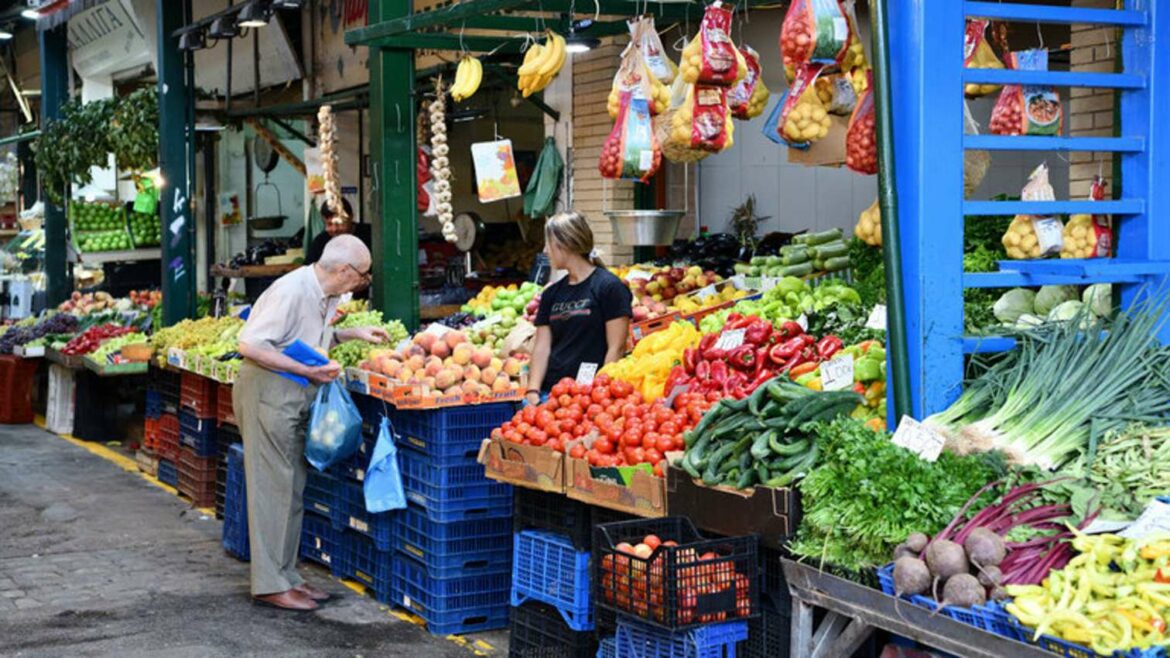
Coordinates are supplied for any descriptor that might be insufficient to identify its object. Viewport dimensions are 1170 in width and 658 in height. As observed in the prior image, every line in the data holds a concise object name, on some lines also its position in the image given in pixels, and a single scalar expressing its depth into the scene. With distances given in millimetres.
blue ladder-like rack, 5246
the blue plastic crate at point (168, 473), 11453
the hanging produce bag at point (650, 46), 7429
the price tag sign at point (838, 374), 6082
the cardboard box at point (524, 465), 6230
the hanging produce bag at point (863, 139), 5625
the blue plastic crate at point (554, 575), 6137
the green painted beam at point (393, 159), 9547
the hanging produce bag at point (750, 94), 7312
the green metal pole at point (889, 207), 5273
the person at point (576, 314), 7516
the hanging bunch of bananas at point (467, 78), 9016
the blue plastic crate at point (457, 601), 7383
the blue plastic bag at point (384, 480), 7574
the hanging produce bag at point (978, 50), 5918
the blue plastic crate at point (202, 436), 10555
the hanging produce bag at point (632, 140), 7402
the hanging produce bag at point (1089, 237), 5898
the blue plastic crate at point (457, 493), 7344
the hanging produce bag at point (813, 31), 5828
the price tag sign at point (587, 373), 7496
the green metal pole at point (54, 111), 17984
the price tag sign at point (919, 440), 4977
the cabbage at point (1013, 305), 6422
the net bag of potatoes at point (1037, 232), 5863
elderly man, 7492
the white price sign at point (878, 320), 6789
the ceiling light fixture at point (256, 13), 11430
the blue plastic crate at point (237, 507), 8875
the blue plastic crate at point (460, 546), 7363
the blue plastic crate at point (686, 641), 5219
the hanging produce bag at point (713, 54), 6777
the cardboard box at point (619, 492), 5770
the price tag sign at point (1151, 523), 4344
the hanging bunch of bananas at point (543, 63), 8172
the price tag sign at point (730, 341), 6938
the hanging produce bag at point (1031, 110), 5820
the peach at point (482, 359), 7992
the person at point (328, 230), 12074
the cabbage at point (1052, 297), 6322
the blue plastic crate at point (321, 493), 8570
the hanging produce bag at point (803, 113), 6402
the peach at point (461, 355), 7953
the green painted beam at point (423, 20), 7832
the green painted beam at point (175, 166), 13547
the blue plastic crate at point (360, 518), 7891
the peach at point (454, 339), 8352
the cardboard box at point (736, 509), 5152
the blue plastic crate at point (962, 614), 4246
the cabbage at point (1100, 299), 5953
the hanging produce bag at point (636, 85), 7395
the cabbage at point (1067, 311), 6008
